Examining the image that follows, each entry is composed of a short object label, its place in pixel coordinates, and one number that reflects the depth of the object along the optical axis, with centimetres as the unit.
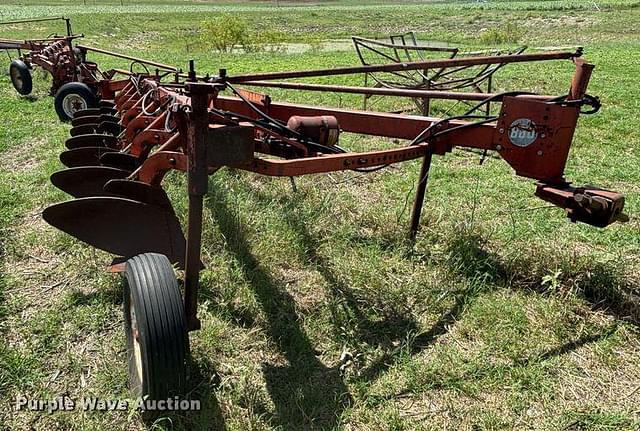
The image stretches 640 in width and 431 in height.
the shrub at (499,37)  2249
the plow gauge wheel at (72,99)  676
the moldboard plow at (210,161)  231
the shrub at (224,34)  2170
